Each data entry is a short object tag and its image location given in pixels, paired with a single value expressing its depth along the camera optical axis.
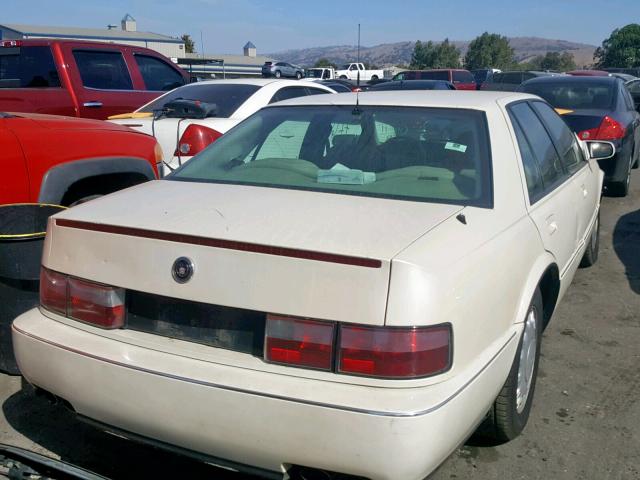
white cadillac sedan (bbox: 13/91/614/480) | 2.13
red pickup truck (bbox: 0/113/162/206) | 3.86
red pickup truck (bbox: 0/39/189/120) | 7.10
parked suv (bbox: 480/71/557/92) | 21.91
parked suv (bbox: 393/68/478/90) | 24.76
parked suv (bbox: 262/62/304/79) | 37.44
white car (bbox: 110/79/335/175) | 5.73
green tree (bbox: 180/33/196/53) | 71.25
